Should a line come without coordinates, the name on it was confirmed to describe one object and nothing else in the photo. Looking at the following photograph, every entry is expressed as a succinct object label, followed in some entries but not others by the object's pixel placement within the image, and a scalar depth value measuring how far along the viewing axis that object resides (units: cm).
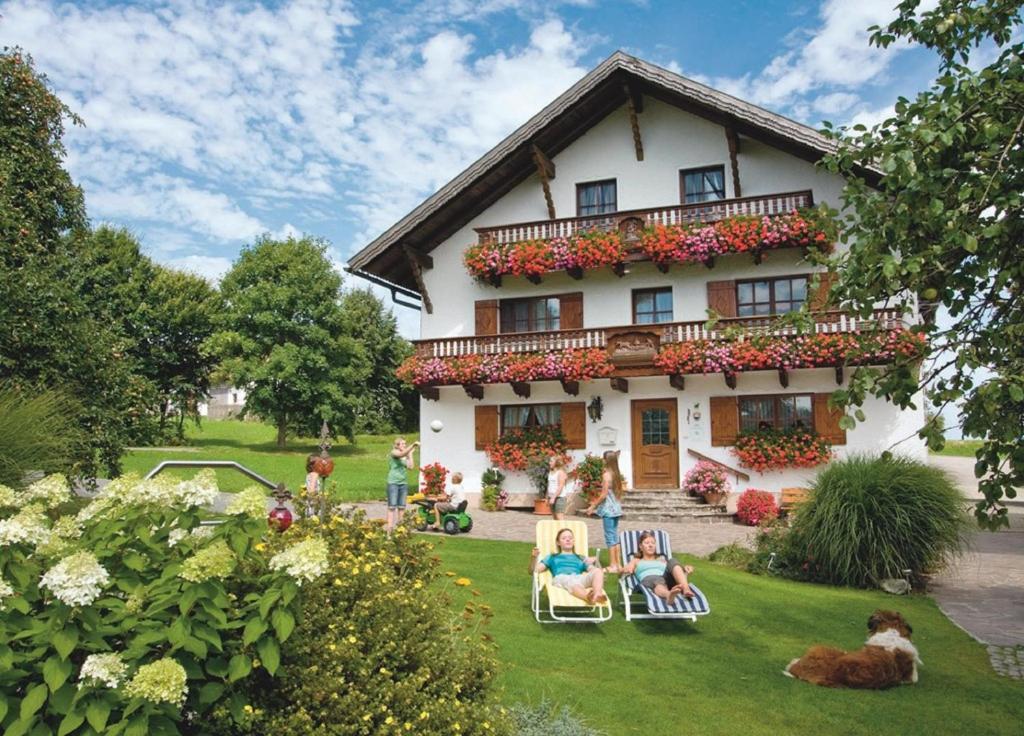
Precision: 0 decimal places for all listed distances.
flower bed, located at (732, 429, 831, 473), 1853
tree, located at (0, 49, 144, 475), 1302
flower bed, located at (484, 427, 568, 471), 2058
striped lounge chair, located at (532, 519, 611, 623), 840
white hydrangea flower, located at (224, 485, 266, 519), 380
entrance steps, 1855
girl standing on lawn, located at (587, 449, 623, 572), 1195
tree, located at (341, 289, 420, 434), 4816
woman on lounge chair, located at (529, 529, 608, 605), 848
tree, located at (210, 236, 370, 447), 3900
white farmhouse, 1894
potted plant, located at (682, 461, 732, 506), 1892
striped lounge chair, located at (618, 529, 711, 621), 822
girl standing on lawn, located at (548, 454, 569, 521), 1466
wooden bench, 1781
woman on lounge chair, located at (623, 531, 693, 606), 854
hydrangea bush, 327
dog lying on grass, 675
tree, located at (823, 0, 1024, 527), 419
